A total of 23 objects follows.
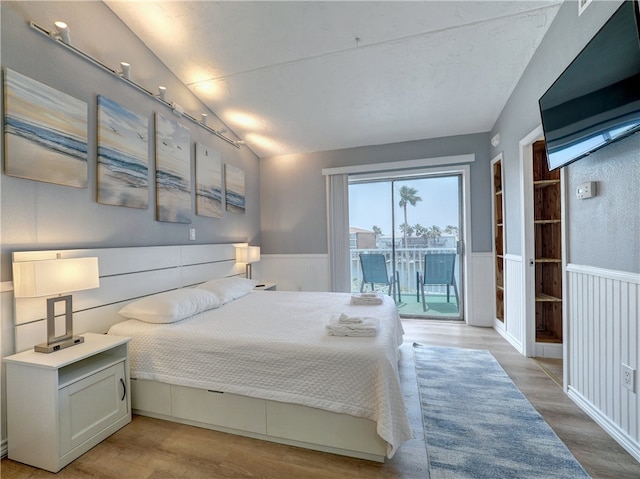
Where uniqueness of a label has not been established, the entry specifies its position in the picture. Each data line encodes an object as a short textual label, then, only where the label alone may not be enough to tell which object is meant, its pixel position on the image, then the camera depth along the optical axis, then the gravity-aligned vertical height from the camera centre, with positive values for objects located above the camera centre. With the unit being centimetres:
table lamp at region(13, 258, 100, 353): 151 -22
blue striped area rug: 144 -120
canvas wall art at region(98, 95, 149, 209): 215 +72
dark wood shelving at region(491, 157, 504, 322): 360 +0
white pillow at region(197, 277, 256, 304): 277 -48
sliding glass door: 417 -2
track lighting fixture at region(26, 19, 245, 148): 184 +139
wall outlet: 153 -80
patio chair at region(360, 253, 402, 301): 440 -54
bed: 149 -79
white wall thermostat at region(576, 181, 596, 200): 183 +31
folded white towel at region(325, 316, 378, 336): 176 -57
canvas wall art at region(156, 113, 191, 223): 267 +72
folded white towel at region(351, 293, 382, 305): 260 -57
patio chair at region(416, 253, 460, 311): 416 -48
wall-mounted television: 134 +82
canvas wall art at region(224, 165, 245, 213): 372 +72
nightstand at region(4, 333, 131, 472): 147 -90
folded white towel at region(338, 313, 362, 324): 187 -55
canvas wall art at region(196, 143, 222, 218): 318 +72
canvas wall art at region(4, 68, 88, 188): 164 +72
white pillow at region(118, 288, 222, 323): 204 -49
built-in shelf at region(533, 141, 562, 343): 310 -12
